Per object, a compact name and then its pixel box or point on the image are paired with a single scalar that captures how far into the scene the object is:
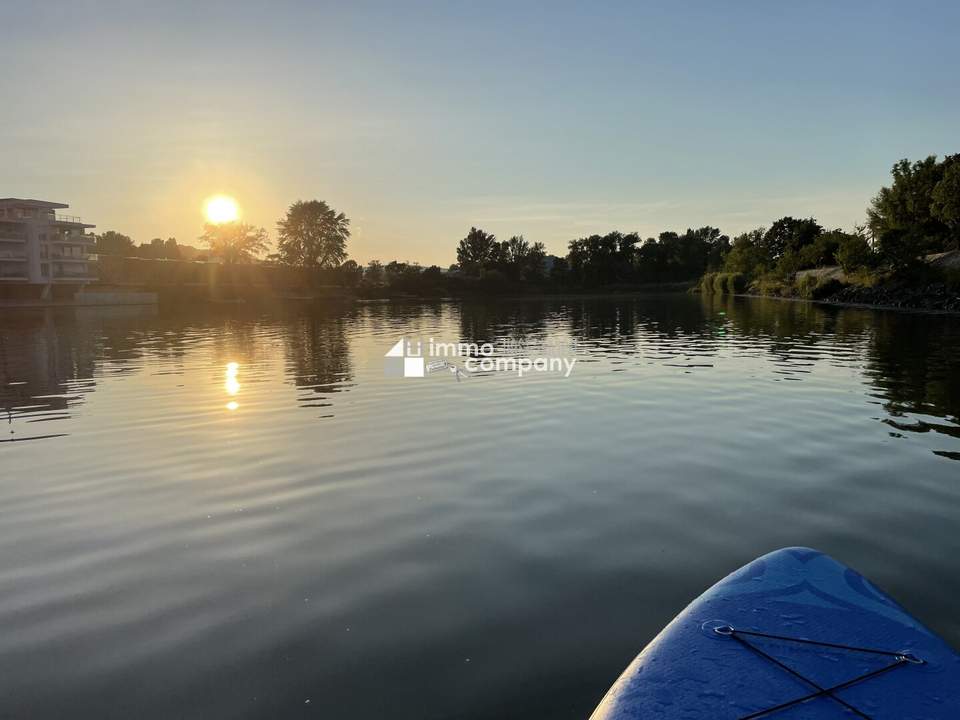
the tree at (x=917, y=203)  69.00
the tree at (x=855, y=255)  65.44
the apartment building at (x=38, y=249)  85.06
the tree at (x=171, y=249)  172.11
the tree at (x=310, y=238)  141.88
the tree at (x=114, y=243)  163.98
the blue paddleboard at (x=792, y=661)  3.52
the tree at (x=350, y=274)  135.50
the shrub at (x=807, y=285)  73.03
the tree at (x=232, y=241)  136.88
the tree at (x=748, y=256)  112.20
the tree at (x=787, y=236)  102.81
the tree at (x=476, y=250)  163.38
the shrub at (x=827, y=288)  69.00
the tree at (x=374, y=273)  144.88
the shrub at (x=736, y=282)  106.12
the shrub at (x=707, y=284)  117.75
